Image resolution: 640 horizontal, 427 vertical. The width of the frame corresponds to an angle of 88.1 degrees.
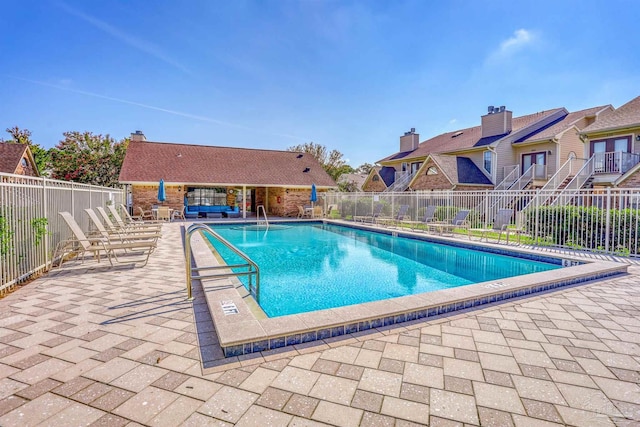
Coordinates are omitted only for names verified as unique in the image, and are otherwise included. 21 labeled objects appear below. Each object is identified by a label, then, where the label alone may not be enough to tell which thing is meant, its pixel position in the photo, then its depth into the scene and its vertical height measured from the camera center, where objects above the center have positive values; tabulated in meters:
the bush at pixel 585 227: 8.30 -0.62
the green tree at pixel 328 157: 37.69 +5.46
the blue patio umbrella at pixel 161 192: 17.75 +0.66
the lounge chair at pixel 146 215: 18.14 -0.56
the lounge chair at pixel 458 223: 12.22 -0.69
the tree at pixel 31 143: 25.81 +4.96
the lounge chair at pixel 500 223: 10.43 -0.58
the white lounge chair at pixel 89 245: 6.20 -0.78
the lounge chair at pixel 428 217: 13.46 -0.51
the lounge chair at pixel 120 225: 9.10 -0.63
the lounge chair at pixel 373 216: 17.19 -0.63
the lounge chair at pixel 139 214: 13.93 -0.52
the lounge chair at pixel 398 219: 15.48 -0.68
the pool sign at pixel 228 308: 3.59 -1.16
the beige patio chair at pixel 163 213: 17.62 -0.44
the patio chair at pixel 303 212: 21.85 -0.50
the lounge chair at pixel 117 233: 7.32 -0.71
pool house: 19.20 +1.72
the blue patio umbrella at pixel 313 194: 20.62 +0.66
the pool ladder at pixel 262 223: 17.08 -0.97
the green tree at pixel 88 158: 25.00 +3.62
